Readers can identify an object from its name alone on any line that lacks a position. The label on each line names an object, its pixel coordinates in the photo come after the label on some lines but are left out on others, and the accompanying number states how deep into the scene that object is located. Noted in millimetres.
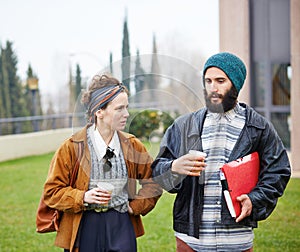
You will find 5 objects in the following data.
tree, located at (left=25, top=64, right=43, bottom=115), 23219
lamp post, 19191
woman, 2844
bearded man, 2768
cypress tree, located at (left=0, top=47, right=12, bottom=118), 22578
